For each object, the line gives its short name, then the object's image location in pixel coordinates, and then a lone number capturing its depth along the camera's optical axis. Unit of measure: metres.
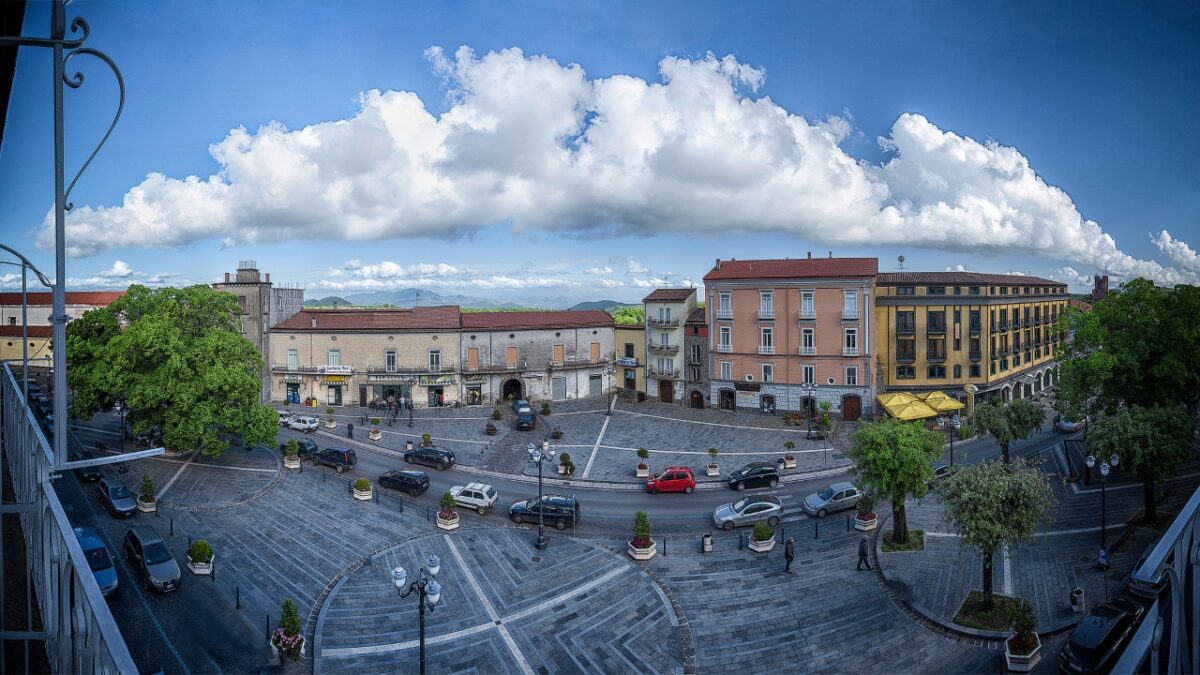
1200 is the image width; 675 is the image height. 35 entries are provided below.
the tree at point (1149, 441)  20.88
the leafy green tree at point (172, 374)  28.00
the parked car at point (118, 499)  23.88
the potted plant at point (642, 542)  21.83
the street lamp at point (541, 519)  23.03
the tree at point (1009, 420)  29.38
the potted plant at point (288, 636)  15.48
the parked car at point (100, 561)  17.52
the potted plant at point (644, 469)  32.03
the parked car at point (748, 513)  25.05
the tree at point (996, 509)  16.72
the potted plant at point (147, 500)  24.58
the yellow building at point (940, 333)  43.09
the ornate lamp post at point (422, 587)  13.80
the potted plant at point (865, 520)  23.95
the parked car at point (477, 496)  26.73
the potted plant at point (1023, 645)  14.84
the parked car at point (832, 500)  25.86
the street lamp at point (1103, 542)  19.12
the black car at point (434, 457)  33.50
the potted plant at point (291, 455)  31.47
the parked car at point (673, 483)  29.78
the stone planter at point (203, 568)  19.78
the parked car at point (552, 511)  25.08
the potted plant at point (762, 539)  22.33
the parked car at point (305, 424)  39.91
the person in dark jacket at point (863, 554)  20.12
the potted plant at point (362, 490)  27.48
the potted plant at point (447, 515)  24.73
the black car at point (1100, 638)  14.05
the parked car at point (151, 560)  18.48
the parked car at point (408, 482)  28.86
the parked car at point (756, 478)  30.20
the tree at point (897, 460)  20.70
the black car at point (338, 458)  31.80
